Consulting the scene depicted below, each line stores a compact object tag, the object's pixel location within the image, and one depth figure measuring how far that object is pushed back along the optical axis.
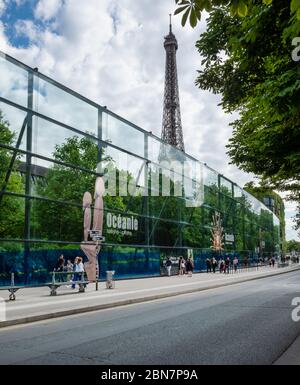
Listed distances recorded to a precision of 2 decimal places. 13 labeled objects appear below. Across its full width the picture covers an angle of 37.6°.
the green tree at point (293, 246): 187.25
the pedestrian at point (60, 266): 22.19
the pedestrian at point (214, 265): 41.56
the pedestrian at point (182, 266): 35.94
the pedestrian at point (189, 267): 33.74
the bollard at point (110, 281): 20.54
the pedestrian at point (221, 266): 40.97
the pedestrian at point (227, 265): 40.41
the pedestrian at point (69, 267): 22.32
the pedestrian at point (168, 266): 34.47
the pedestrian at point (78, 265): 20.58
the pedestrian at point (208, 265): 42.41
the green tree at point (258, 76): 7.04
